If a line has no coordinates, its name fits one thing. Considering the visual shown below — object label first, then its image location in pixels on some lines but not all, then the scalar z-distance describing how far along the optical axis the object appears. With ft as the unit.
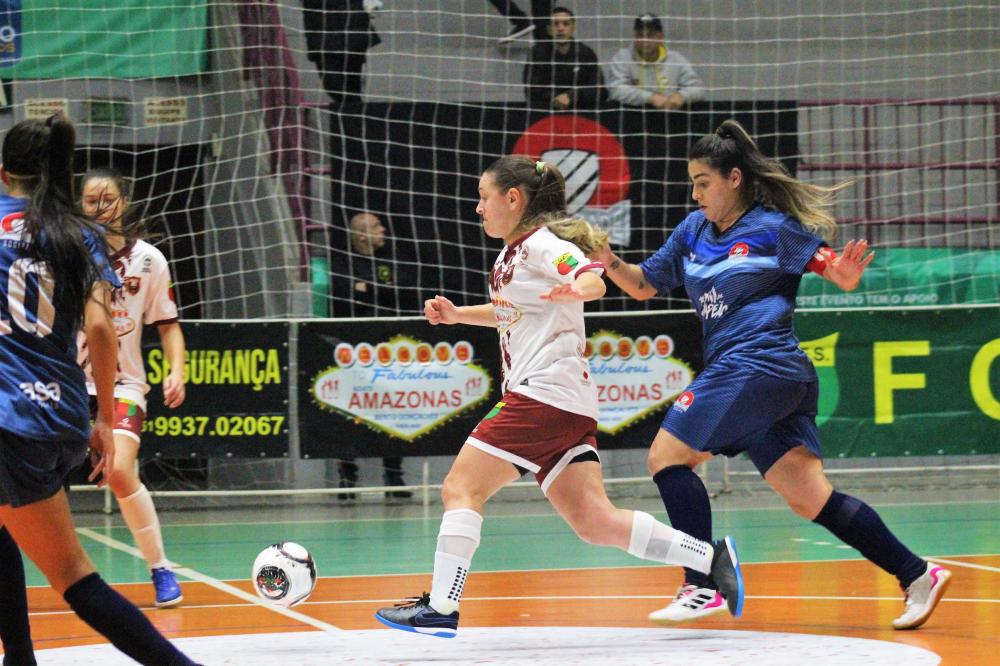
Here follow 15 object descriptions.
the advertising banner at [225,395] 60.23
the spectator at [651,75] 68.85
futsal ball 31.04
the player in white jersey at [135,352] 36.94
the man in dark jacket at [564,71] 68.69
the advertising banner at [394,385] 61.05
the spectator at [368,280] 65.36
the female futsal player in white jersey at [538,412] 28.17
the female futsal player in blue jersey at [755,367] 31.83
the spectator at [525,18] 73.05
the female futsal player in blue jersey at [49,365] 22.30
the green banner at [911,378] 63.57
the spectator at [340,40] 70.54
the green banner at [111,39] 66.80
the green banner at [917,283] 70.38
